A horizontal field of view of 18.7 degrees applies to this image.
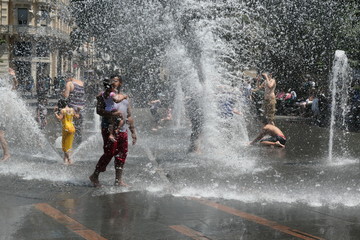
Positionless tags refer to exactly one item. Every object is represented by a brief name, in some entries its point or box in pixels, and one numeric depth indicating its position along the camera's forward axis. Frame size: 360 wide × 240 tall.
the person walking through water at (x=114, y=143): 14.00
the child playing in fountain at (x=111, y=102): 14.05
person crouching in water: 23.14
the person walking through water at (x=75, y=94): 19.90
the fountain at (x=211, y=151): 13.99
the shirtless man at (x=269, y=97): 25.99
